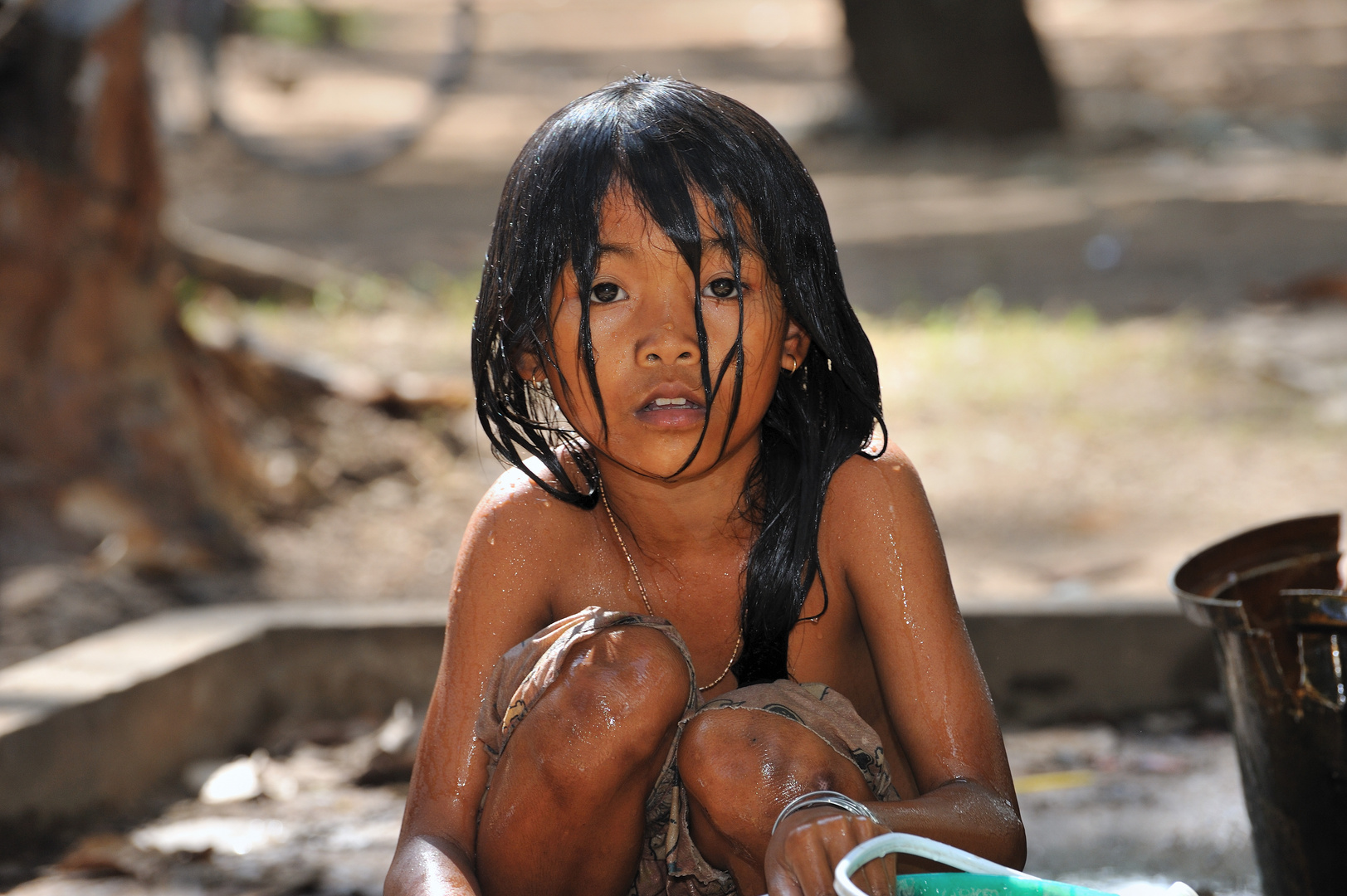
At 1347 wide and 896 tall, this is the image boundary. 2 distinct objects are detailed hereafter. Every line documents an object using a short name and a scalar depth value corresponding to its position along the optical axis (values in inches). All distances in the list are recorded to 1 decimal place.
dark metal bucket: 143.4
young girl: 132.4
